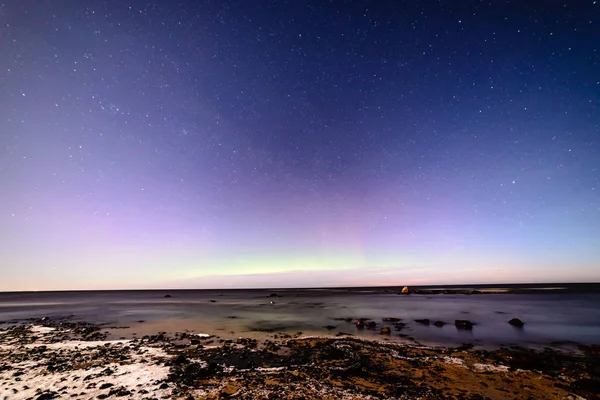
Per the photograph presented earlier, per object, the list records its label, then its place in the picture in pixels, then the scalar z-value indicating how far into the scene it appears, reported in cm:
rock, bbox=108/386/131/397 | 1156
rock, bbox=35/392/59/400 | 1125
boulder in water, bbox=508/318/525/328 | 3206
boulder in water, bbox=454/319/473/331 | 2944
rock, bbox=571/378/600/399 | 1140
